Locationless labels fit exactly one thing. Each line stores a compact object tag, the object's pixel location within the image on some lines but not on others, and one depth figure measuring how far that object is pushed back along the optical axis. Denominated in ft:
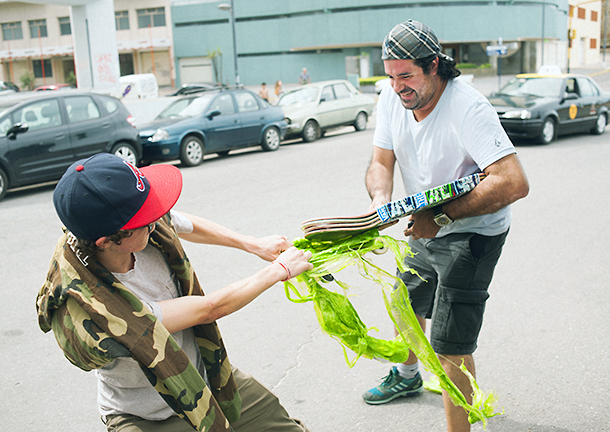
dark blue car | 41.70
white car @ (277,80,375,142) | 54.54
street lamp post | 98.53
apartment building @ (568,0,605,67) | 215.72
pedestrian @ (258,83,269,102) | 92.77
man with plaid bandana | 8.39
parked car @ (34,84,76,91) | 114.47
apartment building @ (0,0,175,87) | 177.68
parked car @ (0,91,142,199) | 32.71
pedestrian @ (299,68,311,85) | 104.09
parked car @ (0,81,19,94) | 109.07
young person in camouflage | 5.74
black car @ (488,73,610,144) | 44.80
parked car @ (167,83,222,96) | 79.91
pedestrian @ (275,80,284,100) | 102.70
